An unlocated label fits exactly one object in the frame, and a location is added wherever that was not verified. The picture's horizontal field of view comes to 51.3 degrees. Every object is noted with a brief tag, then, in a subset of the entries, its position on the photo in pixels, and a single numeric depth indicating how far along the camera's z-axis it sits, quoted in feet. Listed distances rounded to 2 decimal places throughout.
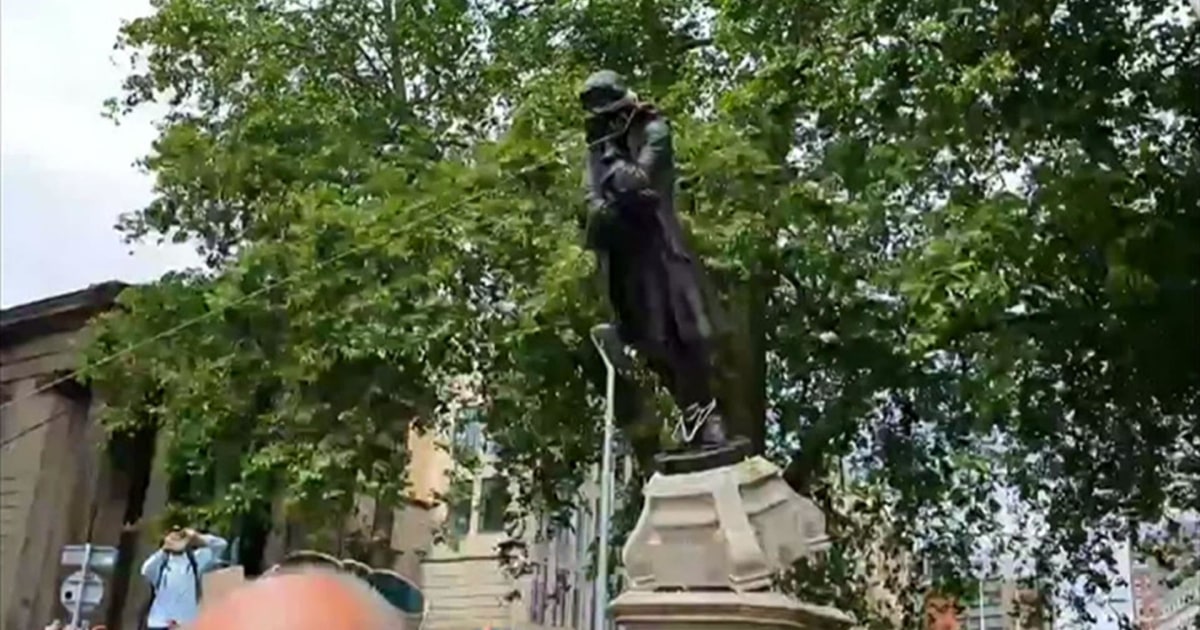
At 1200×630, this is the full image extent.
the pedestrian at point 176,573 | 22.08
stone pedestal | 17.07
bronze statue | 18.54
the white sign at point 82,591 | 24.91
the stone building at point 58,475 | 55.52
